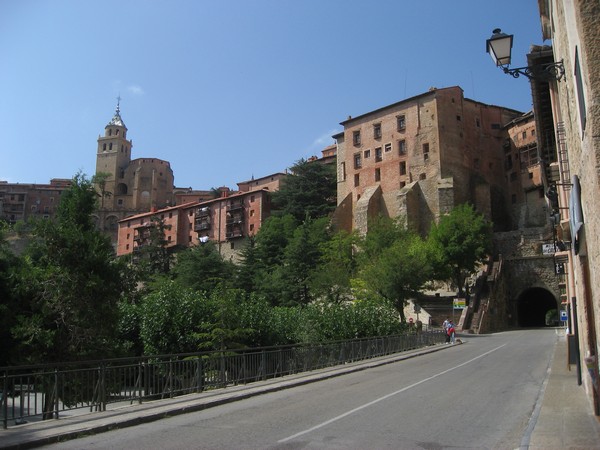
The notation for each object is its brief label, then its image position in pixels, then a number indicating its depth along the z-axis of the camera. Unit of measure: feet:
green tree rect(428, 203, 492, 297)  173.93
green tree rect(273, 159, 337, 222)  265.34
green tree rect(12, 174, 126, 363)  54.03
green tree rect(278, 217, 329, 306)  170.40
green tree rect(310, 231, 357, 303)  151.43
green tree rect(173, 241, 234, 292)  192.54
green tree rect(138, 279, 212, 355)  71.97
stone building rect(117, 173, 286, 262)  285.23
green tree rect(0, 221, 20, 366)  54.30
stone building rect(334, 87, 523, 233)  226.99
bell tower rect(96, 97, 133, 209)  398.64
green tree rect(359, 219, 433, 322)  131.34
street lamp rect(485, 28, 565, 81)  30.83
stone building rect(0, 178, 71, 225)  392.88
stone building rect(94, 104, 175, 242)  384.47
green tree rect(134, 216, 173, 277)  260.01
